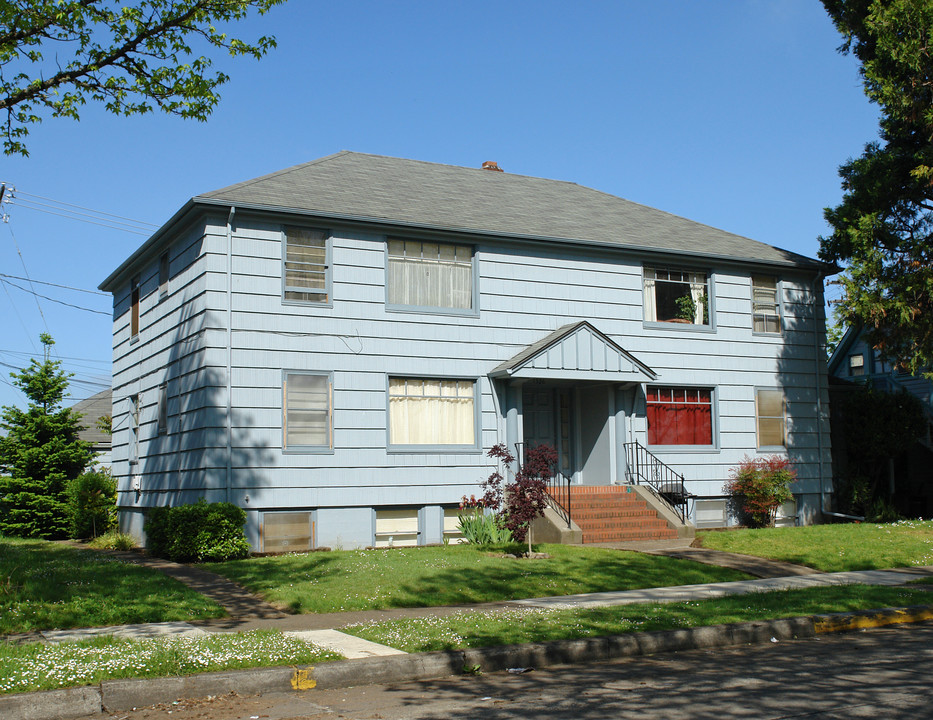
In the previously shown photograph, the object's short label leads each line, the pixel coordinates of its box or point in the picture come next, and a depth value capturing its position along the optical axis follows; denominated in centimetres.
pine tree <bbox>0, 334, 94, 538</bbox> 2522
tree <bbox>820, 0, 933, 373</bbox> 1969
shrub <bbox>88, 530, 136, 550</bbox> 2023
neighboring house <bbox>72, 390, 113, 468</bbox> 3553
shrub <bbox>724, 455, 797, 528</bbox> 2111
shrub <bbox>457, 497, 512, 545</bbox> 1752
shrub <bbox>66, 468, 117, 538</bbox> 2288
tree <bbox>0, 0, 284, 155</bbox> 1162
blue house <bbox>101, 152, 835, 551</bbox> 1731
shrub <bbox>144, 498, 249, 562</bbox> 1558
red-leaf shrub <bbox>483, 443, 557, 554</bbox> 1538
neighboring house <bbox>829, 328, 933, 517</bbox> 2455
